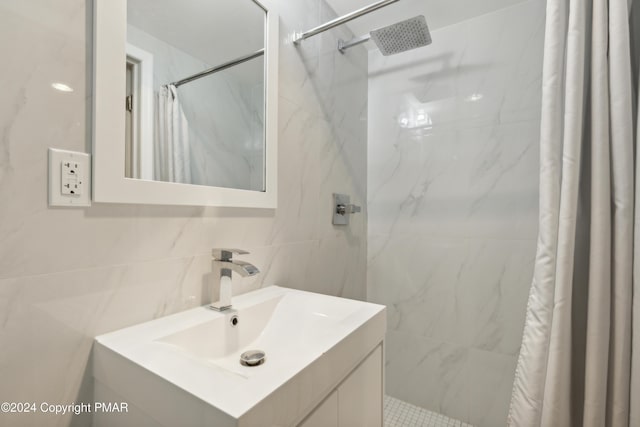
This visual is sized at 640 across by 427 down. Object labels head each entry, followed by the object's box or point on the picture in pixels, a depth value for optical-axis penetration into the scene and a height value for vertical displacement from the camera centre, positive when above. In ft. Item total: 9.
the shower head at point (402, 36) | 3.91 +2.42
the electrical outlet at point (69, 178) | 1.99 +0.23
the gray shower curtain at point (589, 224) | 2.92 -0.09
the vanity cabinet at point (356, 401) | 2.18 -1.51
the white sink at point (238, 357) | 1.59 -0.98
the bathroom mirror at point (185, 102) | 2.27 +1.03
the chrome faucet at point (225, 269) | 2.80 -0.51
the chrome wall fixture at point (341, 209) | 5.12 +0.08
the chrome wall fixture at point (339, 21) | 3.79 +2.50
